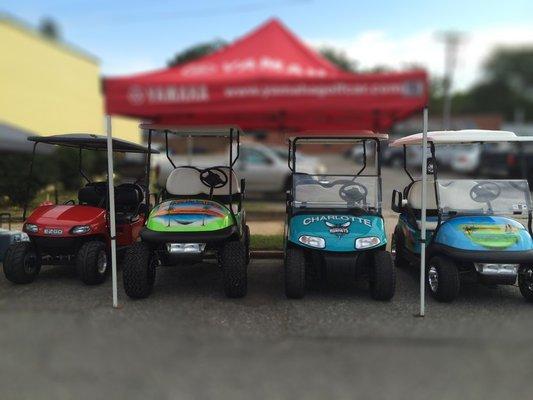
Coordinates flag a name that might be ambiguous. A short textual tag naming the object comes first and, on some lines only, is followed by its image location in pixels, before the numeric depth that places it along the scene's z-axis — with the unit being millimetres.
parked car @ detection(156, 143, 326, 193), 13336
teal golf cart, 5105
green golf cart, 5129
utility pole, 45000
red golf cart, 5605
